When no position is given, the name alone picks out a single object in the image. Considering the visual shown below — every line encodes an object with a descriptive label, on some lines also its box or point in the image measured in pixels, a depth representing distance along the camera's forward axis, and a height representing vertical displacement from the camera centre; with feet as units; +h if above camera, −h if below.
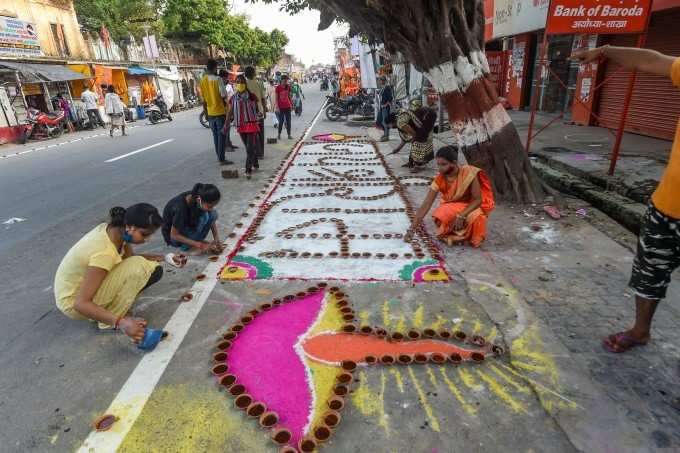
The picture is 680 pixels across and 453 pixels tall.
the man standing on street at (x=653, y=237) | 7.48 -3.14
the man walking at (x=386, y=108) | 36.48 -2.92
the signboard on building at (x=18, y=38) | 55.56 +7.46
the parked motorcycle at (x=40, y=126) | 50.75 -3.79
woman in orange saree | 13.82 -4.27
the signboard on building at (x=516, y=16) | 38.28 +4.68
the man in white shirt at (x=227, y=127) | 26.61 -2.67
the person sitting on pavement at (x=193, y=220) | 12.29 -4.03
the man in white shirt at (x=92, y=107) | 59.04 -2.23
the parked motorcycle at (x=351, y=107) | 54.39 -4.00
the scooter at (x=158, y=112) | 63.59 -3.65
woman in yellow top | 8.71 -3.87
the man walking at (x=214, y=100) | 26.63 -0.98
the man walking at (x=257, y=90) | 27.60 -0.60
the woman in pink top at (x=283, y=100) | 37.45 -1.78
